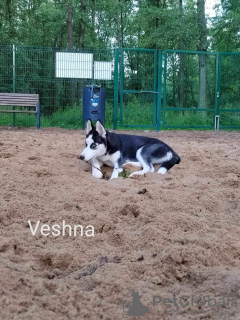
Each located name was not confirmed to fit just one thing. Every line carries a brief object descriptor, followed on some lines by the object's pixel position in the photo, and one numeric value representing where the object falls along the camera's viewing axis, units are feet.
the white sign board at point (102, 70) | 44.34
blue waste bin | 41.98
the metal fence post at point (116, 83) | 43.85
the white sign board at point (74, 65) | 44.29
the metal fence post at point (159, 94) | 43.91
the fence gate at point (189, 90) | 44.65
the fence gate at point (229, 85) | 46.47
